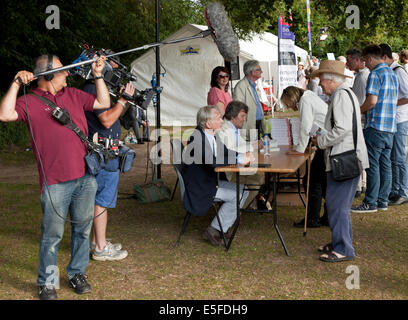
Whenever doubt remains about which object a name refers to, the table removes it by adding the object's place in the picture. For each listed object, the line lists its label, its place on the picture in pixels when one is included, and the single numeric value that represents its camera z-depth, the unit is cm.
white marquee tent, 1667
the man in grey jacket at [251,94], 692
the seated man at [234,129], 546
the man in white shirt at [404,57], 783
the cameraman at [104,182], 418
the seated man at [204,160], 487
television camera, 396
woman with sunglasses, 711
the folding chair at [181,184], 511
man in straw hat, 453
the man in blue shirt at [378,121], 612
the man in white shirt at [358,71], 648
